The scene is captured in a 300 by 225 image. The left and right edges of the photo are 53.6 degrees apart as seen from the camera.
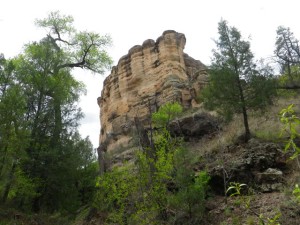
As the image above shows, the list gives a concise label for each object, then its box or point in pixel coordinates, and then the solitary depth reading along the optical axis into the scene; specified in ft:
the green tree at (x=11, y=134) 40.63
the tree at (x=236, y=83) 51.31
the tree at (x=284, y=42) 90.43
